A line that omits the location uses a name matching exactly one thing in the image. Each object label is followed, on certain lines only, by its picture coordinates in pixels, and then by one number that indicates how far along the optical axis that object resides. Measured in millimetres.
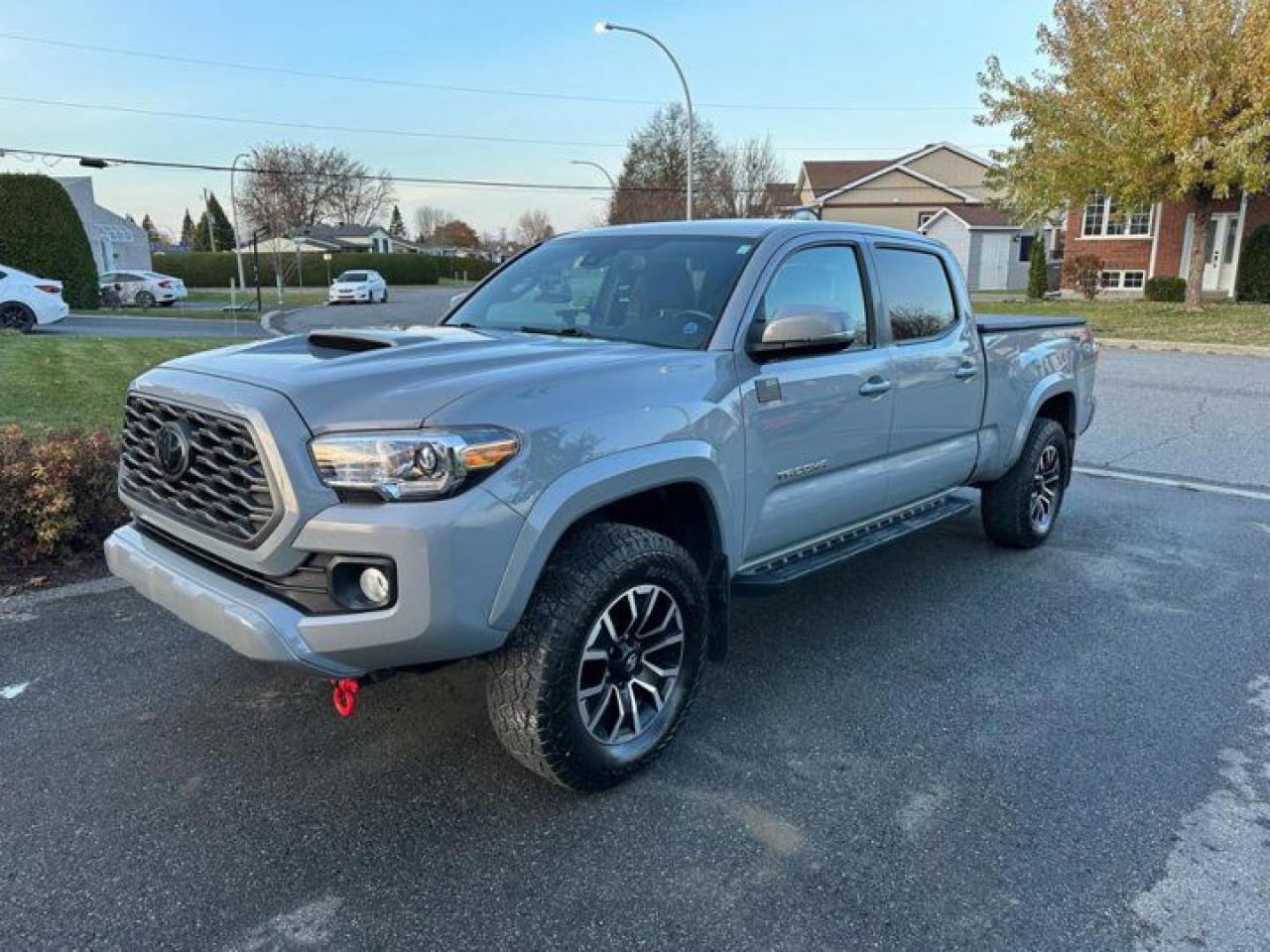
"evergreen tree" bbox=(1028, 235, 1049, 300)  31969
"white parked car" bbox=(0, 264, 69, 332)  18359
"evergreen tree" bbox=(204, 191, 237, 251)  95562
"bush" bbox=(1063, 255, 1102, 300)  30656
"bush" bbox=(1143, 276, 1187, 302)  29234
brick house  29281
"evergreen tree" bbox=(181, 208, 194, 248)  110125
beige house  49312
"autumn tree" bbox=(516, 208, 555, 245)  105094
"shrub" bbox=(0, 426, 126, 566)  4777
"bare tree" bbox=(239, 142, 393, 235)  67625
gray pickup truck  2572
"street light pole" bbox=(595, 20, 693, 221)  23094
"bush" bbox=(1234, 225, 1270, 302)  27156
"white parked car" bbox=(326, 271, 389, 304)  37688
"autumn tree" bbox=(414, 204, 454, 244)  120375
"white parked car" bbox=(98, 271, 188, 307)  32469
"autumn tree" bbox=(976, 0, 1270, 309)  20031
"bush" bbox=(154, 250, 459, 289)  55844
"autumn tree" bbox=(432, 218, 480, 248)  114500
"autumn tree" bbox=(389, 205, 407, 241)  120438
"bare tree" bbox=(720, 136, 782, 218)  54469
